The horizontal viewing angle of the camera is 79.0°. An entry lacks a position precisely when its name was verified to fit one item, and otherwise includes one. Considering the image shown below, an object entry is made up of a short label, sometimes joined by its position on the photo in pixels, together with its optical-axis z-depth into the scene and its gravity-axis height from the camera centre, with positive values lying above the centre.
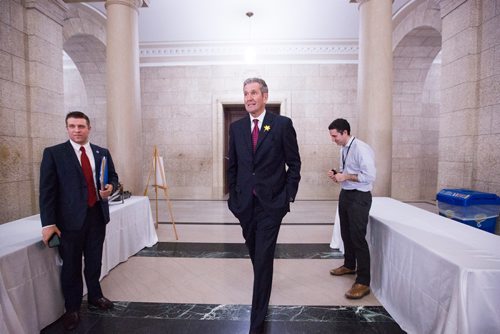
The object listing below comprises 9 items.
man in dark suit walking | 2.29 -0.22
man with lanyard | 2.91 -0.33
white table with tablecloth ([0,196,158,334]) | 2.06 -0.94
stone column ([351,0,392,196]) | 4.69 +0.99
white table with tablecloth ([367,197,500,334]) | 1.74 -0.82
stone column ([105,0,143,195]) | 5.13 +1.19
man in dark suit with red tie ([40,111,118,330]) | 2.34 -0.38
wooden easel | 4.82 -0.34
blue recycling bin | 4.22 -0.77
